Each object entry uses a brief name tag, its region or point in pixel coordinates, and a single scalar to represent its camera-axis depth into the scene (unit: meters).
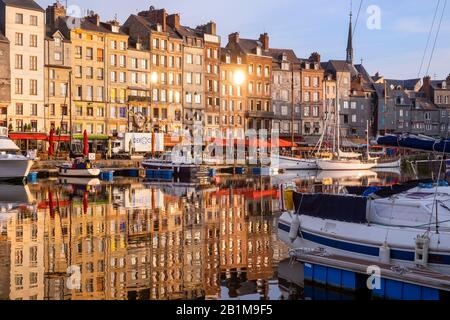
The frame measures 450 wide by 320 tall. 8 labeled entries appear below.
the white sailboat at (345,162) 77.94
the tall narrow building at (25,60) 72.88
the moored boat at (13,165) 51.62
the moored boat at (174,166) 60.19
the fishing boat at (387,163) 84.19
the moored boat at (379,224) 16.17
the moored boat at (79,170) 58.38
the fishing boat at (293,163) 76.06
